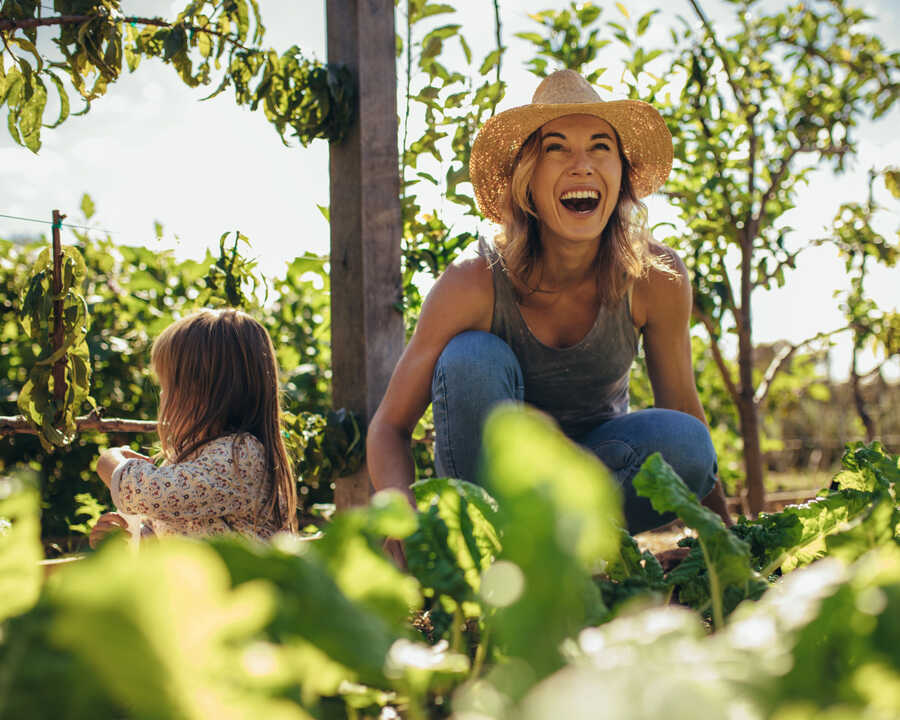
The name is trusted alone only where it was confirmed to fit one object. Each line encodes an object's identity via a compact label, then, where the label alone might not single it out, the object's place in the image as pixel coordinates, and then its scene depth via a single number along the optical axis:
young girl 1.75
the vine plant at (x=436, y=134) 2.27
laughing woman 1.60
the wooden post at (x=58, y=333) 1.66
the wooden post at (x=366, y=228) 2.01
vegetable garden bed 0.27
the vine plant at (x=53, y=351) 1.62
